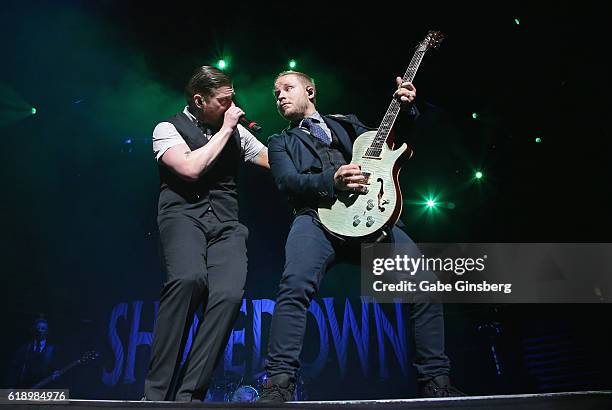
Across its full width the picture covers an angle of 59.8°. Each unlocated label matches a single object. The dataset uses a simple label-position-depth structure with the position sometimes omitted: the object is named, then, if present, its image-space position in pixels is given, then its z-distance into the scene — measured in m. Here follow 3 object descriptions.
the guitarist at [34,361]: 7.17
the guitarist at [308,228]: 2.50
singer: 2.59
